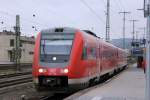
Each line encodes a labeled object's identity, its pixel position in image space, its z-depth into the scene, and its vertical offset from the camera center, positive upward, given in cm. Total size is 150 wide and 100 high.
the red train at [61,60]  1886 -24
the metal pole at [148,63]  930 -18
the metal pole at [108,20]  5050 +395
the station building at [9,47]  8400 +147
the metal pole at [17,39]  4843 +170
